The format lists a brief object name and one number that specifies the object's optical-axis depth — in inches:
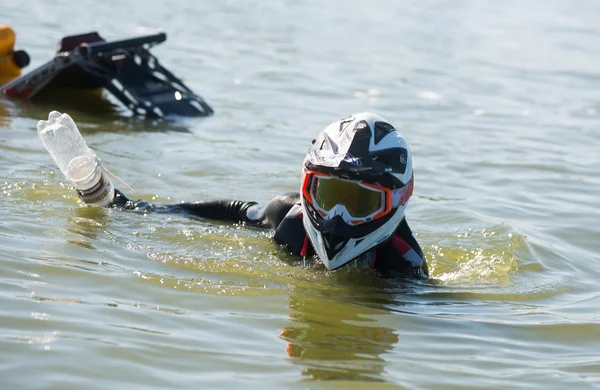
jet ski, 792.9
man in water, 421.7
